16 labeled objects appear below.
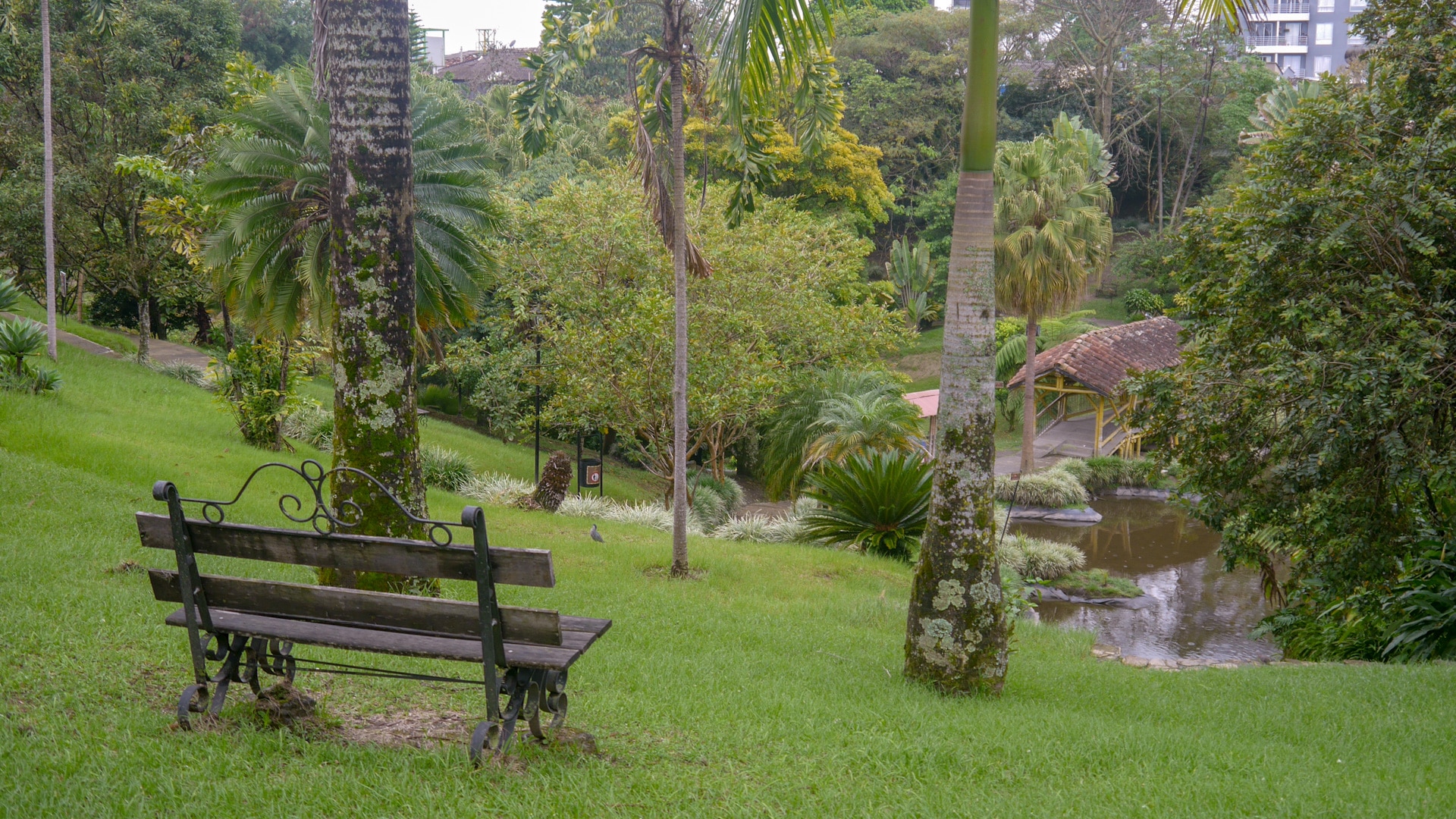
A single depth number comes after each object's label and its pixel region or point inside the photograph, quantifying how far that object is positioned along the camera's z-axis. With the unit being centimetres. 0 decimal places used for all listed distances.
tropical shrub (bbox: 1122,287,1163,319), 3725
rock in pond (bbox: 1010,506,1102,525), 2131
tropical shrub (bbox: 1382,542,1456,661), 786
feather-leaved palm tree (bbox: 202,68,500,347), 1204
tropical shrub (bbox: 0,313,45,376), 1242
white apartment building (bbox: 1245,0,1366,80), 7200
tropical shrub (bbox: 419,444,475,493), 1678
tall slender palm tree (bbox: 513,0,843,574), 895
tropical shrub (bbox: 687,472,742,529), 1825
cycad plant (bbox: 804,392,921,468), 1675
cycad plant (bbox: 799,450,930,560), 1302
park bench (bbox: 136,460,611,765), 365
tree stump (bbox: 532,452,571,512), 1469
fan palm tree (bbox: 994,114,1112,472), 2239
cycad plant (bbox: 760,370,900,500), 1892
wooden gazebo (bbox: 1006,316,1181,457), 2580
